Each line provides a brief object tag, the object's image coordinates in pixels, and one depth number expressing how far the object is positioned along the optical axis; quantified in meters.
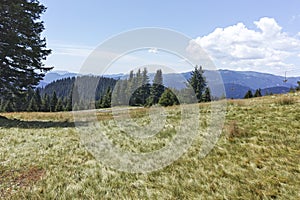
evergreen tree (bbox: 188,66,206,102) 55.15
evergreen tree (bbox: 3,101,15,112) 76.12
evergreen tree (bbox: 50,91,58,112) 84.56
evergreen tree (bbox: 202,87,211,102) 55.23
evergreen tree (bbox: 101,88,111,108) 63.87
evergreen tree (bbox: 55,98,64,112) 81.30
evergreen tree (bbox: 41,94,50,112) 85.88
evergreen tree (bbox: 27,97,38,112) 79.62
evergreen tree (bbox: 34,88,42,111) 83.75
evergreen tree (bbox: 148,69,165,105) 42.38
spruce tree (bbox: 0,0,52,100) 17.38
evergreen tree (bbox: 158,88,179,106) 41.18
